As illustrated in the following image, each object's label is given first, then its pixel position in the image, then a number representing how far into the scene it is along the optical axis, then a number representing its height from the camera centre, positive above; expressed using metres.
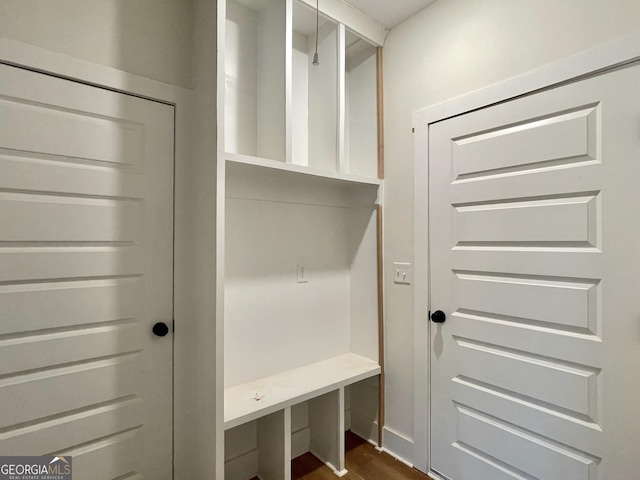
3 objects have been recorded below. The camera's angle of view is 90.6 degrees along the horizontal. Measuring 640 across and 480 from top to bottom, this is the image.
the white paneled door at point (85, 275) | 1.22 -0.14
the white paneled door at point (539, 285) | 1.19 -0.19
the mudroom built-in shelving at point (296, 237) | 1.67 +0.02
